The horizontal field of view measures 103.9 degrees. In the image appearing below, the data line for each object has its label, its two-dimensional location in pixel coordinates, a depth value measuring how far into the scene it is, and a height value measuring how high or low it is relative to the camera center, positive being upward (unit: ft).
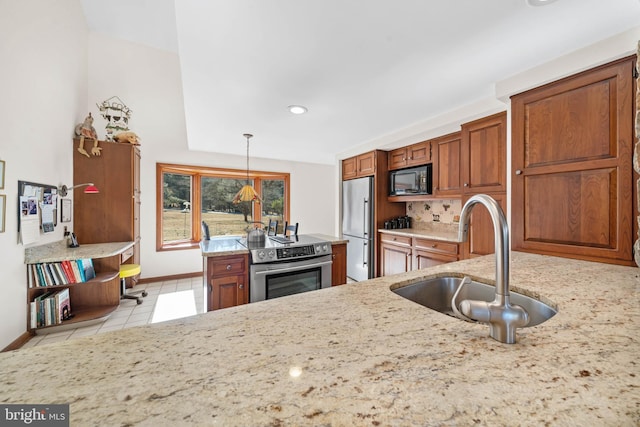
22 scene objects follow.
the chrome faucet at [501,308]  1.97 -0.77
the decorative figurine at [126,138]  10.03 +3.00
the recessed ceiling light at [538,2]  3.97 +3.36
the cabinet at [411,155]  10.78 +2.61
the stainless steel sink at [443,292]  3.73 -1.24
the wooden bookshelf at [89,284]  7.45 -2.48
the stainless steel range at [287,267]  7.85 -1.82
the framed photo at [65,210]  8.69 +0.07
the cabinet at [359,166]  12.67 +2.54
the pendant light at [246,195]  10.30 +0.71
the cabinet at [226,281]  7.44 -2.10
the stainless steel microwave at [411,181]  10.71 +1.44
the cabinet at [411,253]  9.39 -1.67
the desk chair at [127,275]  10.19 -2.56
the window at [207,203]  14.25 +0.58
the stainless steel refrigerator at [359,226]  12.68 -0.72
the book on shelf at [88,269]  8.17 -1.90
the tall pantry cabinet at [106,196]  9.58 +0.62
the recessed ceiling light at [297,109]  8.20 +3.46
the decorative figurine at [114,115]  10.30 +4.25
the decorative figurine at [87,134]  9.41 +3.00
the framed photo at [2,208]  6.04 +0.10
